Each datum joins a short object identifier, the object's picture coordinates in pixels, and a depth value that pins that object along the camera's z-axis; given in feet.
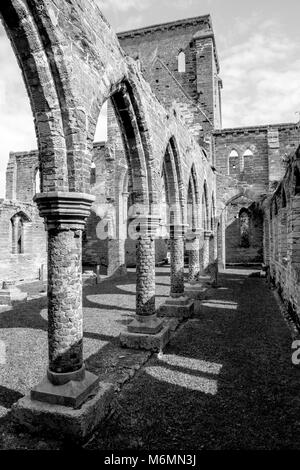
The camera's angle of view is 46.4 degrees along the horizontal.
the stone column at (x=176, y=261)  30.89
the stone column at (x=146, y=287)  22.16
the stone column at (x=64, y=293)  12.90
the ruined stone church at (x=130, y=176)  12.94
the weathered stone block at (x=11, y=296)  36.42
